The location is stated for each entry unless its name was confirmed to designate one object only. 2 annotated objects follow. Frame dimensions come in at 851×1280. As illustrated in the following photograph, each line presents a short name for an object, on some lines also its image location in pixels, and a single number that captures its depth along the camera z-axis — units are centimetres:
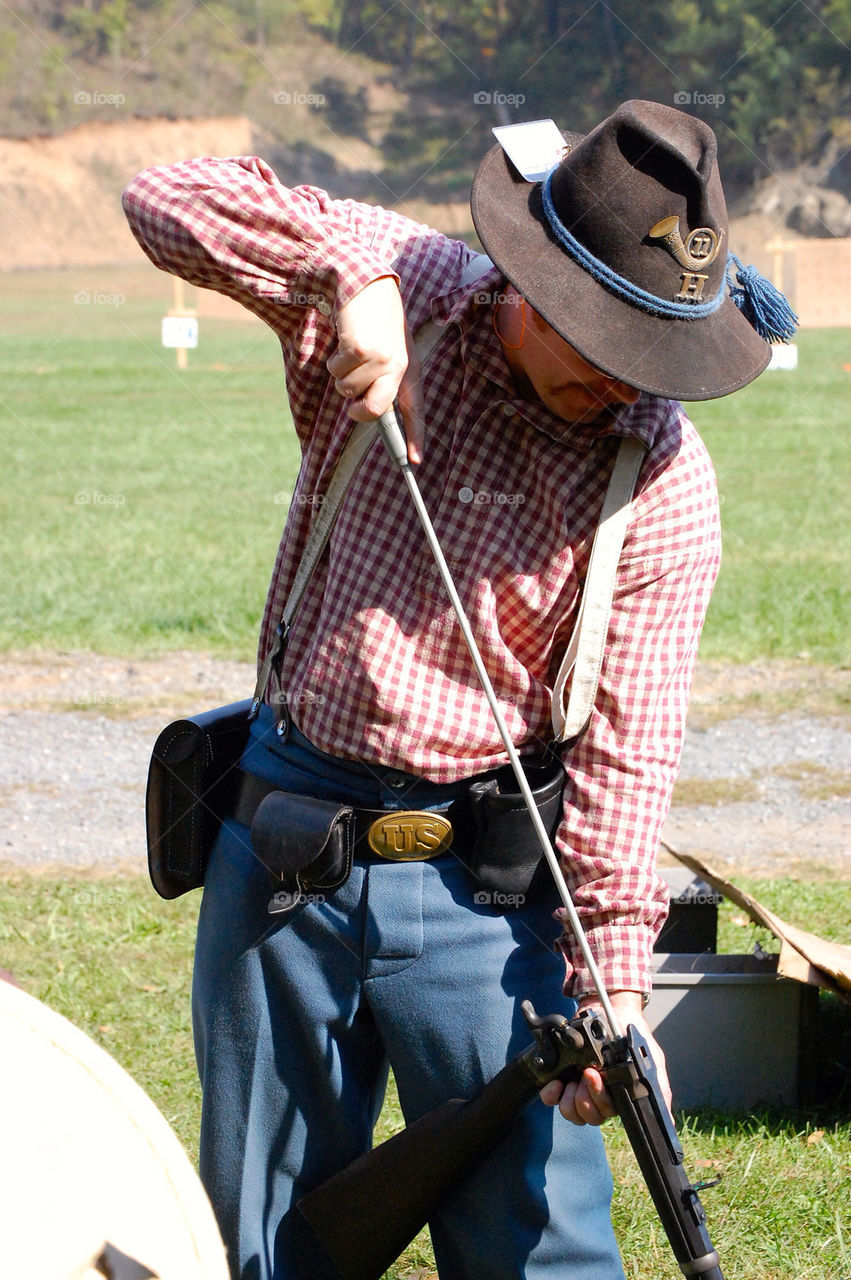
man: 521
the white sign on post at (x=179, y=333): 1929
